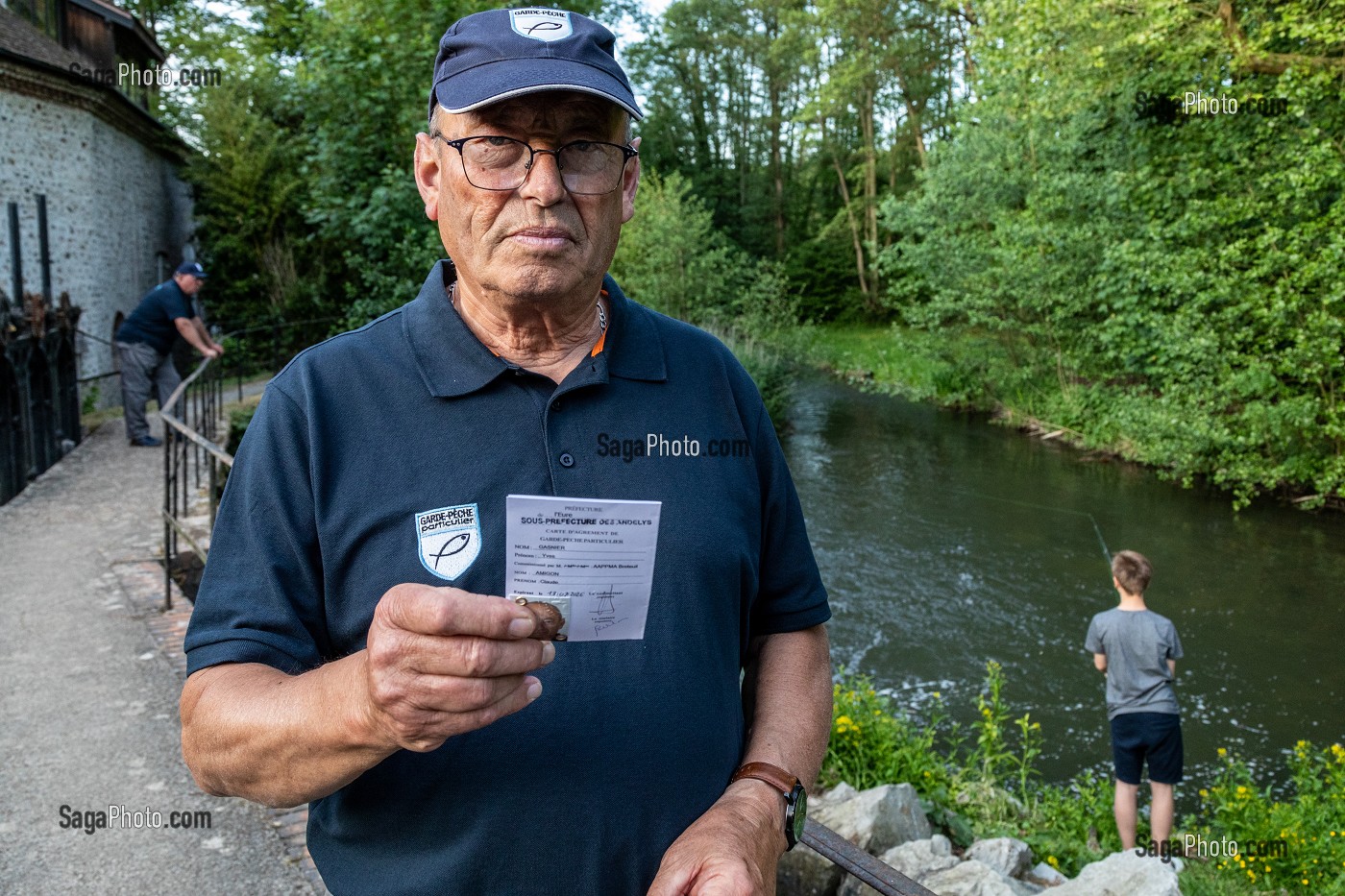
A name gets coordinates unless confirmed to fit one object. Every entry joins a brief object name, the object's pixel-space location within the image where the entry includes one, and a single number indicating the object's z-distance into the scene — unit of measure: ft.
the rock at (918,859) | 14.14
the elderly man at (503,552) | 5.13
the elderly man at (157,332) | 37.91
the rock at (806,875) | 12.41
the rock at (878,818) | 14.89
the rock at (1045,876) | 16.94
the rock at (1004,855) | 16.17
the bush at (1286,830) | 18.12
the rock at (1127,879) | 13.38
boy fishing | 21.77
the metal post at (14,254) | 56.29
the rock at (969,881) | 13.19
